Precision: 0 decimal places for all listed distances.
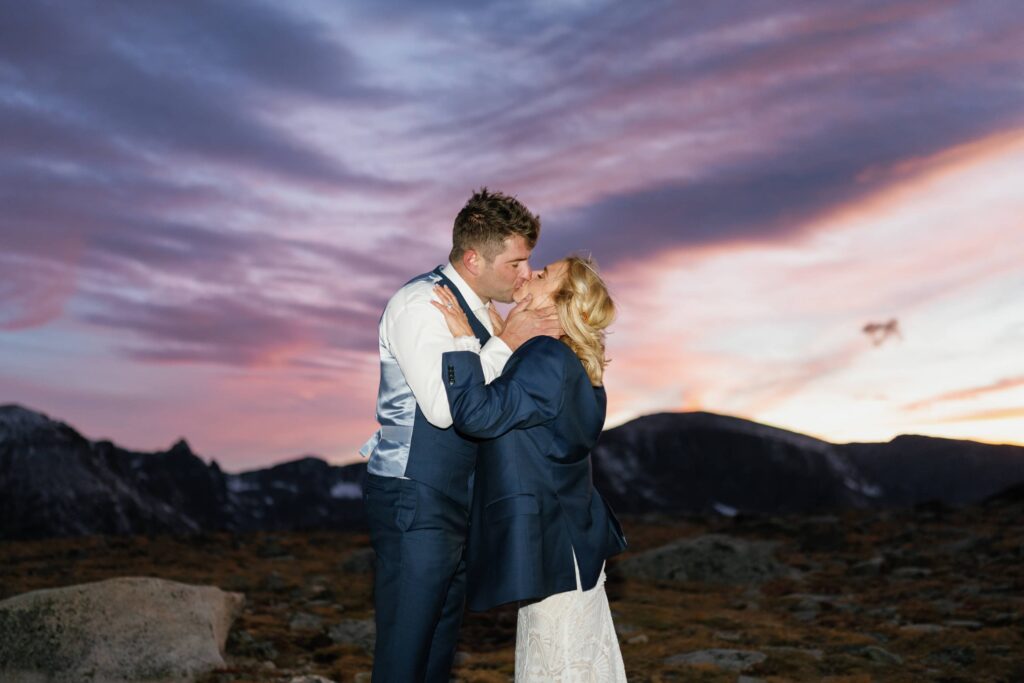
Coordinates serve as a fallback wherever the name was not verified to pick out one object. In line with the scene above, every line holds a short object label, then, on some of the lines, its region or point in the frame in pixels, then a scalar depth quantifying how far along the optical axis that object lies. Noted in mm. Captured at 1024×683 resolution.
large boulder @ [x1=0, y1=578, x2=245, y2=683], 8797
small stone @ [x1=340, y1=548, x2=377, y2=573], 18891
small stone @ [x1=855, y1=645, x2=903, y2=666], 10461
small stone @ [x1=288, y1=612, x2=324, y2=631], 12250
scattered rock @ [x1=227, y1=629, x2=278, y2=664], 10414
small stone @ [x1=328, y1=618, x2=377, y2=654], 11352
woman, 4586
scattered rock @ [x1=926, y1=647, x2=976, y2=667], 10602
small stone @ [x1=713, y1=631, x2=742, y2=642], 11755
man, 4703
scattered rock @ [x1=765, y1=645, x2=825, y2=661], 10461
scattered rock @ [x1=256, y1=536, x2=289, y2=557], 22859
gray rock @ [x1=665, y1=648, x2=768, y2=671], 9938
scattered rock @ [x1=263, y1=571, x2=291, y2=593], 16406
